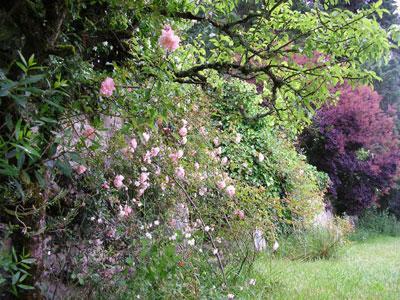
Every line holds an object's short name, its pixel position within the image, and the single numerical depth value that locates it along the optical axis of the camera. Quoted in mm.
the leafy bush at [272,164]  6469
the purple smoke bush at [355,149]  10461
